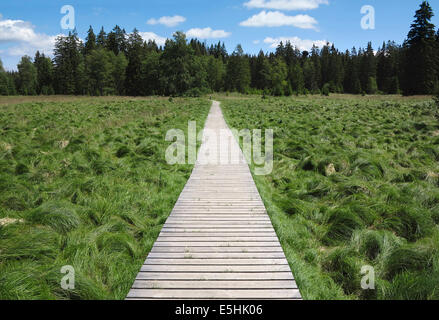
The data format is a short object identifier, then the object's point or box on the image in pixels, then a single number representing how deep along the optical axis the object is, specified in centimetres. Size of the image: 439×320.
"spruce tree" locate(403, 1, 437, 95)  4359
